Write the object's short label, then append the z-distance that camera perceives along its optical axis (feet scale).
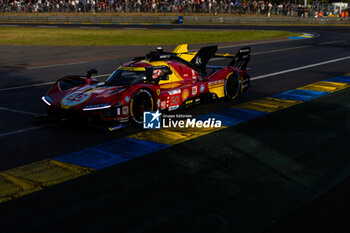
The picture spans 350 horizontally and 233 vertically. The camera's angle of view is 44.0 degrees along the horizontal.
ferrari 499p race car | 32.30
